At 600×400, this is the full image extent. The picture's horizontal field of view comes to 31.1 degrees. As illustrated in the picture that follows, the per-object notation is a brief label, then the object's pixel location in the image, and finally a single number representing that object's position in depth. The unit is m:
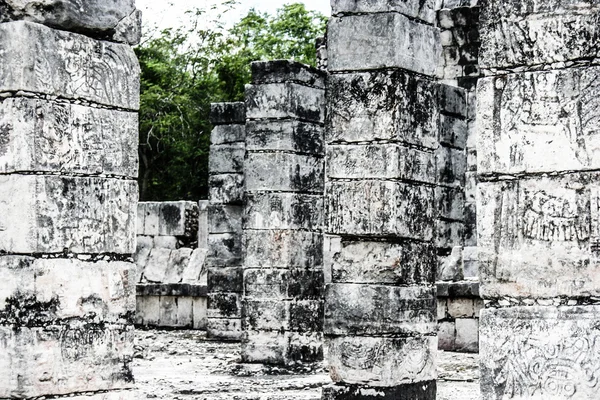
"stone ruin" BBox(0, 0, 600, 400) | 4.76
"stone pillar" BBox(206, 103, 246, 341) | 15.02
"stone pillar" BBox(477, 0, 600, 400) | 4.68
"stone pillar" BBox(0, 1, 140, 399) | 5.94
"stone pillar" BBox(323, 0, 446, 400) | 8.55
